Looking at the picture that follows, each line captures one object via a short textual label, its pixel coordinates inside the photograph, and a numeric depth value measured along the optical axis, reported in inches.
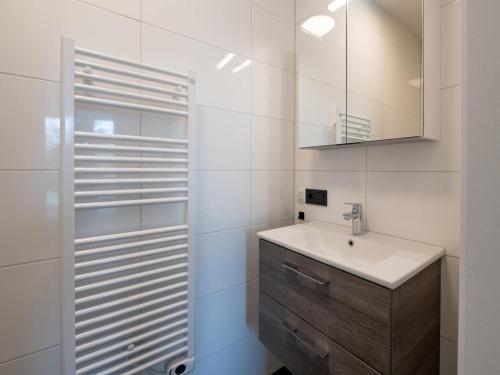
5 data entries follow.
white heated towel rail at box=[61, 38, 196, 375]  31.1
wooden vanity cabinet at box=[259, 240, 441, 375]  27.5
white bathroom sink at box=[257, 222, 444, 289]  29.1
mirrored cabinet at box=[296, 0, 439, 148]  35.0
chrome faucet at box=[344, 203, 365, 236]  44.9
